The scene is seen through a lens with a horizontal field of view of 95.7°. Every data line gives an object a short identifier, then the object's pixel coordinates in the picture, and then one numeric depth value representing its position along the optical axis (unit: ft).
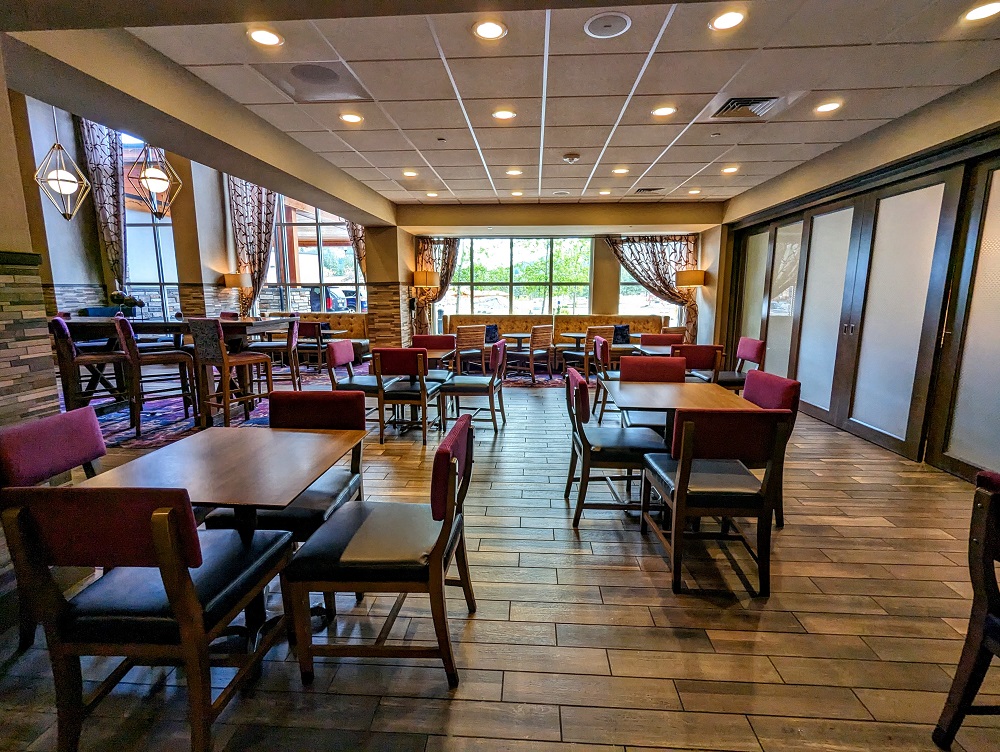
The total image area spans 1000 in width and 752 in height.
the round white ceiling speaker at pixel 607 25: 7.77
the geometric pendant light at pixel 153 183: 15.87
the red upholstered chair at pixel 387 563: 4.80
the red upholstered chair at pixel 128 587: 3.55
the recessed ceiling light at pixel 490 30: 8.07
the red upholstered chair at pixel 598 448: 8.45
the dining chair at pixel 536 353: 23.30
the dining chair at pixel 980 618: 3.85
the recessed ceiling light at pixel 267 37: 8.23
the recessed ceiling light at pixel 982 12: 7.45
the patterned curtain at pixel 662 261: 29.14
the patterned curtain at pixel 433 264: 30.04
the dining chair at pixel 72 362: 12.98
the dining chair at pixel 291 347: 18.22
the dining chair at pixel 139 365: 13.76
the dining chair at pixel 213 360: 14.05
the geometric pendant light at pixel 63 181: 17.90
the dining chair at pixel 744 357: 14.26
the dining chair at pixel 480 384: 14.38
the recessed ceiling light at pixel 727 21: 7.71
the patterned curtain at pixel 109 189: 27.86
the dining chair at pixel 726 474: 6.22
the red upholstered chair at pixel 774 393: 8.11
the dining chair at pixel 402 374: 12.94
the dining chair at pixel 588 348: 21.70
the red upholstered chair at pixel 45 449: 5.03
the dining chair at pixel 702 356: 14.47
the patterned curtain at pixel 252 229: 31.07
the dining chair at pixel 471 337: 22.35
